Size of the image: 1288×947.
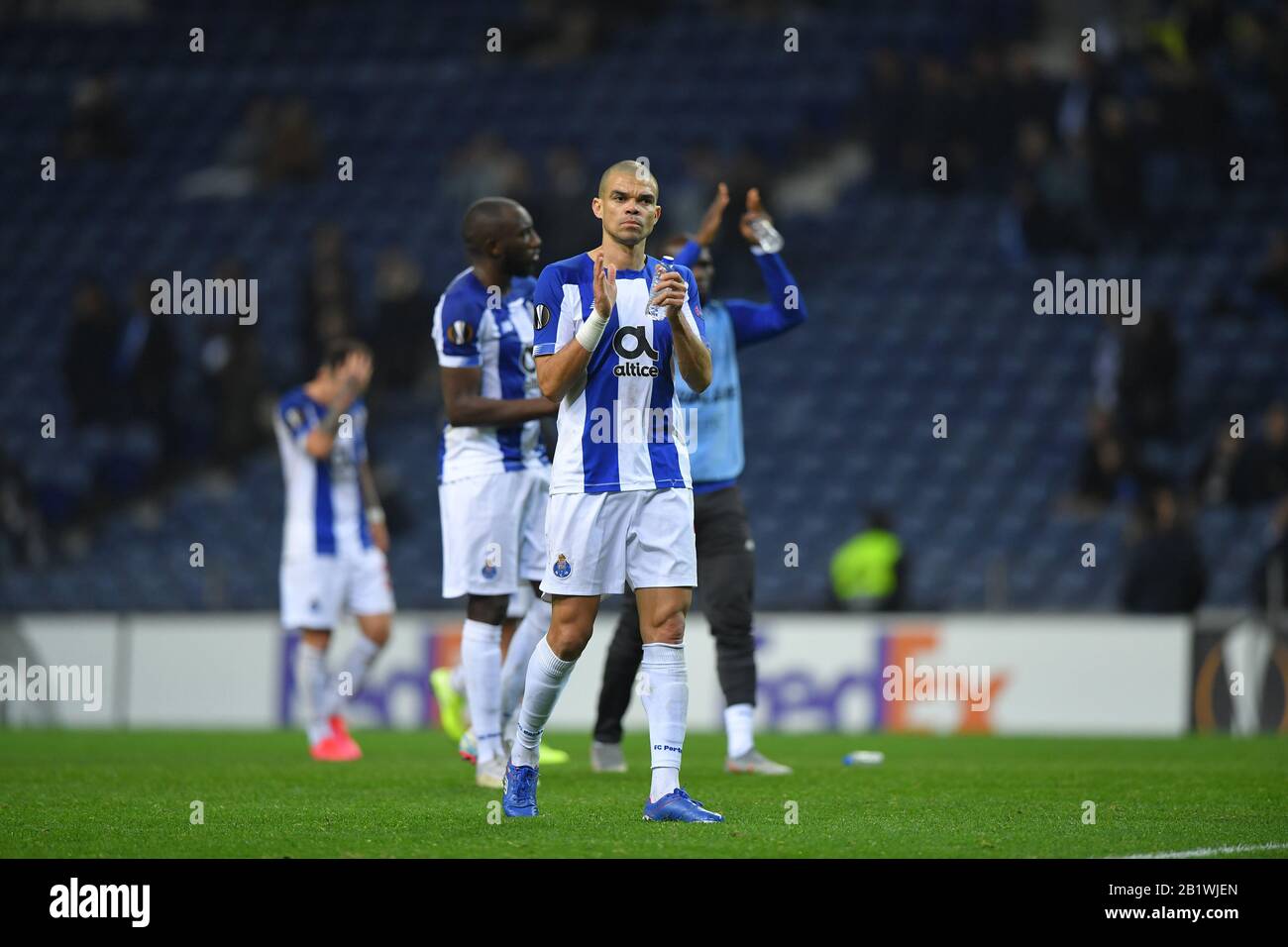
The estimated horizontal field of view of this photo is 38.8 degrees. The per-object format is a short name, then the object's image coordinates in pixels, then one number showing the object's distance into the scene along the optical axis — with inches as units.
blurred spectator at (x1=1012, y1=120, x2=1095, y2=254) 770.8
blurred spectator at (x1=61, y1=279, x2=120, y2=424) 781.9
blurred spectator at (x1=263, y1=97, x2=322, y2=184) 898.7
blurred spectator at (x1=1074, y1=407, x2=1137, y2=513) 687.7
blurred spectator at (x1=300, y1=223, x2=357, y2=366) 754.8
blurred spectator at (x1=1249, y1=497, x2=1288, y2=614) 583.2
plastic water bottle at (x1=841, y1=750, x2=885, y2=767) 379.6
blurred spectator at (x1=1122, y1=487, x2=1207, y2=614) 597.3
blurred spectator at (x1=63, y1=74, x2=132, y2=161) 929.5
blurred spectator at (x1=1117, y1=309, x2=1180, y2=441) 689.0
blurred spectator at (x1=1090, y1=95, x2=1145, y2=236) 761.0
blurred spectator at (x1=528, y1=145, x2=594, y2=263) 741.3
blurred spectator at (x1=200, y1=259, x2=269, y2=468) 755.4
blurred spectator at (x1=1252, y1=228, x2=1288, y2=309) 724.7
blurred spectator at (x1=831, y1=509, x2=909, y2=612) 636.7
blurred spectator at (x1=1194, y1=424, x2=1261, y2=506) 668.7
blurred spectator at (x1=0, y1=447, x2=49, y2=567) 753.0
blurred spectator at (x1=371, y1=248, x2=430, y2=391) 746.8
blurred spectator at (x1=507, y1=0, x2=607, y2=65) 933.2
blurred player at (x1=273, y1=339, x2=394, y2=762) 429.4
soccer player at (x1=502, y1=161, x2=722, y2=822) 254.1
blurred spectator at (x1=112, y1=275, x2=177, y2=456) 776.3
